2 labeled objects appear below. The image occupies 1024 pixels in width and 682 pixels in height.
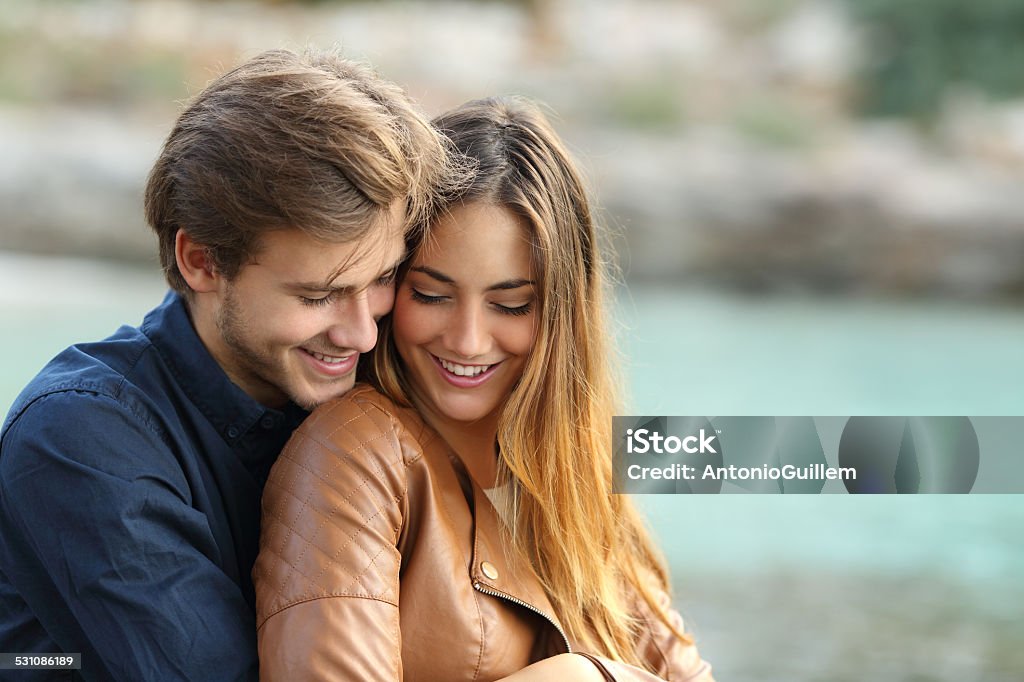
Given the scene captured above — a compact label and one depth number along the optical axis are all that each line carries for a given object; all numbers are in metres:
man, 3.75
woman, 3.79
